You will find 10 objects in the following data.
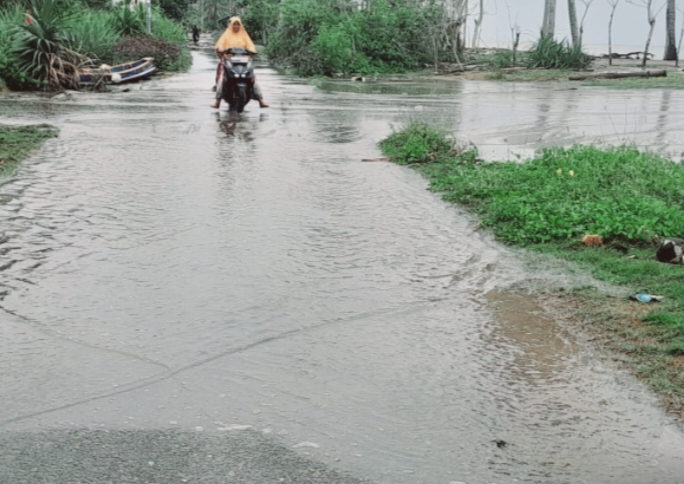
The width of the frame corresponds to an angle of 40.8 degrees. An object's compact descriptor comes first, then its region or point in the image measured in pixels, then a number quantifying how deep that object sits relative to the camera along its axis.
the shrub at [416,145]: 11.81
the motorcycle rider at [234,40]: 17.28
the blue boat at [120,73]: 22.95
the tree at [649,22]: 37.20
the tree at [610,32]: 38.37
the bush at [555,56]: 37.25
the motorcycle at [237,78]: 17.02
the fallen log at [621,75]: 31.64
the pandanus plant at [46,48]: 21.77
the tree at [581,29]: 38.44
